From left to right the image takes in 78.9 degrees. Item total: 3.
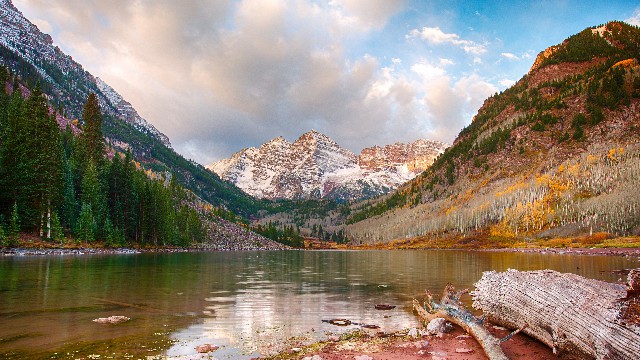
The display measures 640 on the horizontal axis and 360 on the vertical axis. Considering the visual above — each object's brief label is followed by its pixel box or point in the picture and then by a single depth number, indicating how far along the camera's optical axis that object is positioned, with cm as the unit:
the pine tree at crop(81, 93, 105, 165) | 12339
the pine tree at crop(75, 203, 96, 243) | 9012
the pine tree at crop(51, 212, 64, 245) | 8112
